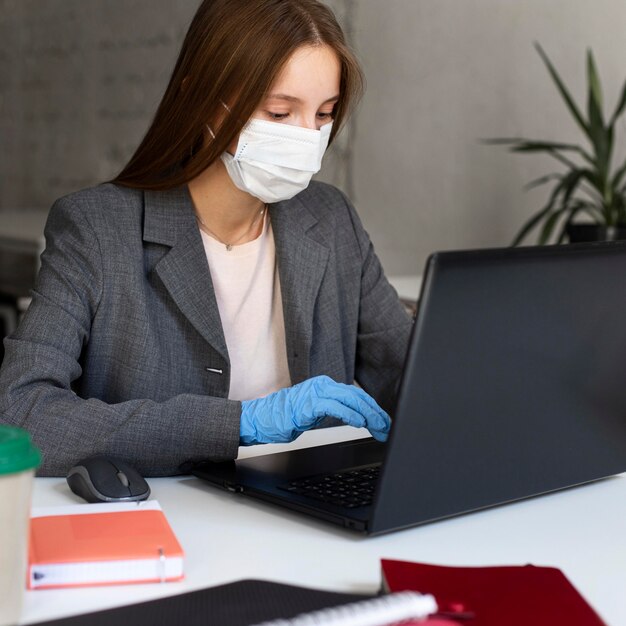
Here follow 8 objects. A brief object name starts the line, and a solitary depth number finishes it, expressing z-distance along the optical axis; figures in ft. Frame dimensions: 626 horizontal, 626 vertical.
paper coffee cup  2.19
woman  4.00
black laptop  2.83
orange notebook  2.66
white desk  2.67
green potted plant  8.34
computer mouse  3.32
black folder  2.39
